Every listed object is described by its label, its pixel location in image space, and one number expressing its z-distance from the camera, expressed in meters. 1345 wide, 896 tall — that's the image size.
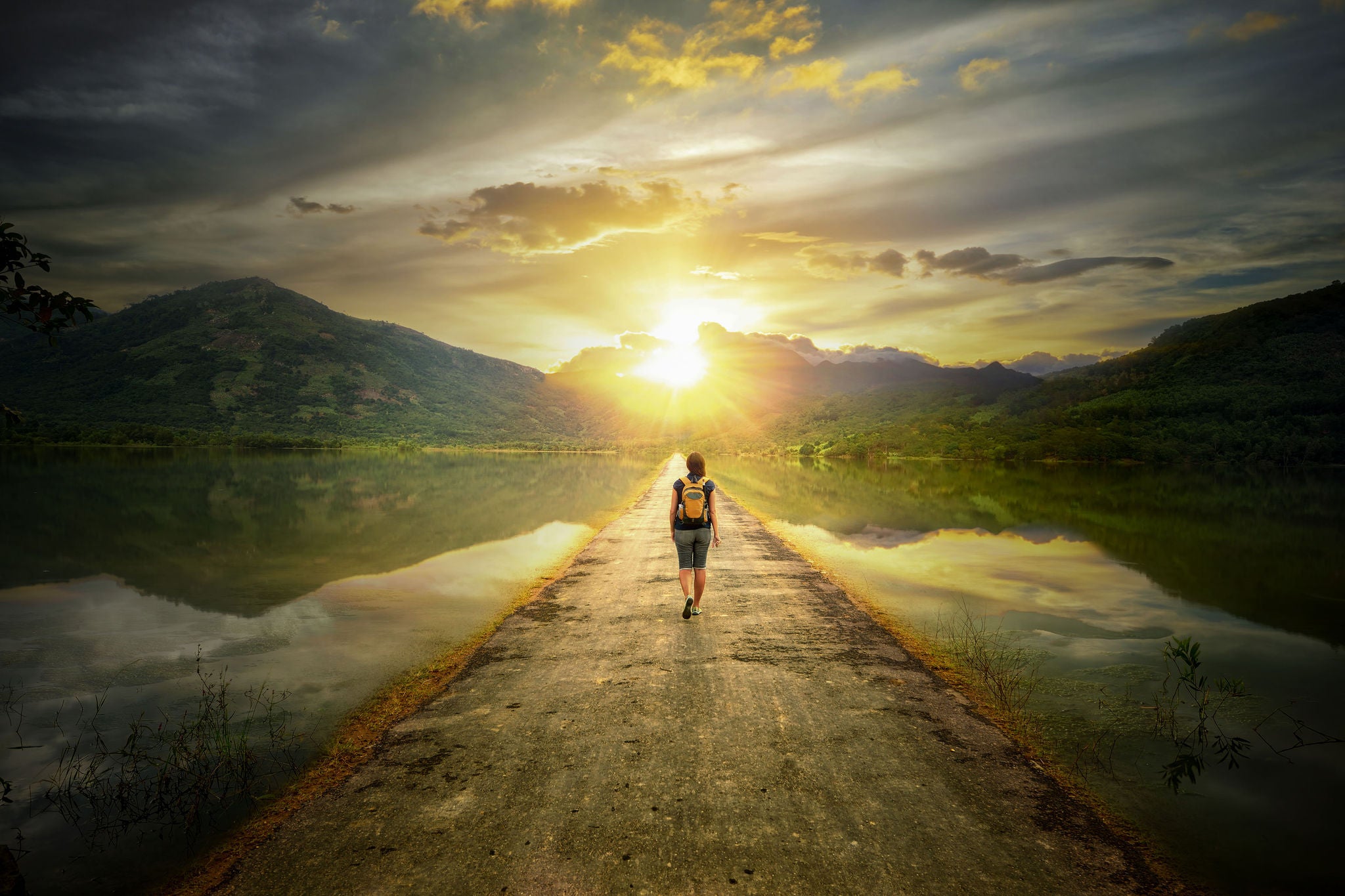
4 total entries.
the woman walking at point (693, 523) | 10.57
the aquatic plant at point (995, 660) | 8.08
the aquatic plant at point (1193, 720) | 6.93
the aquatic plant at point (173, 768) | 5.77
